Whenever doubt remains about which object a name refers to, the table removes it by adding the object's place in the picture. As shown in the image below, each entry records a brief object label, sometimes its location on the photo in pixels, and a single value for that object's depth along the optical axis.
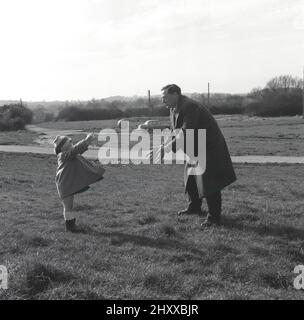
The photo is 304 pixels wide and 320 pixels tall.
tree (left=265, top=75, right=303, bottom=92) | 89.00
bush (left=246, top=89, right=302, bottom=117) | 57.44
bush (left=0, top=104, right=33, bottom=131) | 40.34
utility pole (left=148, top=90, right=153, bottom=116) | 60.34
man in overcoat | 6.50
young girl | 6.52
